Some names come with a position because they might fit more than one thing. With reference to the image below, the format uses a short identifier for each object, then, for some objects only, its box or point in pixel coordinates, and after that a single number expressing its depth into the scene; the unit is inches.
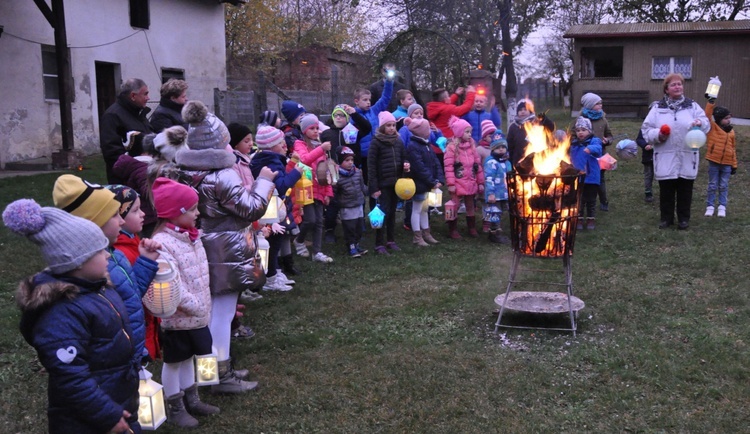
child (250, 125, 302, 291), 225.9
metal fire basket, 200.1
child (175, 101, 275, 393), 162.1
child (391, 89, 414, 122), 380.8
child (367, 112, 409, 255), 320.2
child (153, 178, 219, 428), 146.8
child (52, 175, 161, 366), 114.0
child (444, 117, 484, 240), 343.0
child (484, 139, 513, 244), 339.3
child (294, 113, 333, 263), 297.9
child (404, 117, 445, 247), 333.7
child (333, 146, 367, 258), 315.6
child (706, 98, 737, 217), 358.6
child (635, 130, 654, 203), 423.5
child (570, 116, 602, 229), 362.6
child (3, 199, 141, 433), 99.6
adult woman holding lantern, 335.3
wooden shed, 935.0
